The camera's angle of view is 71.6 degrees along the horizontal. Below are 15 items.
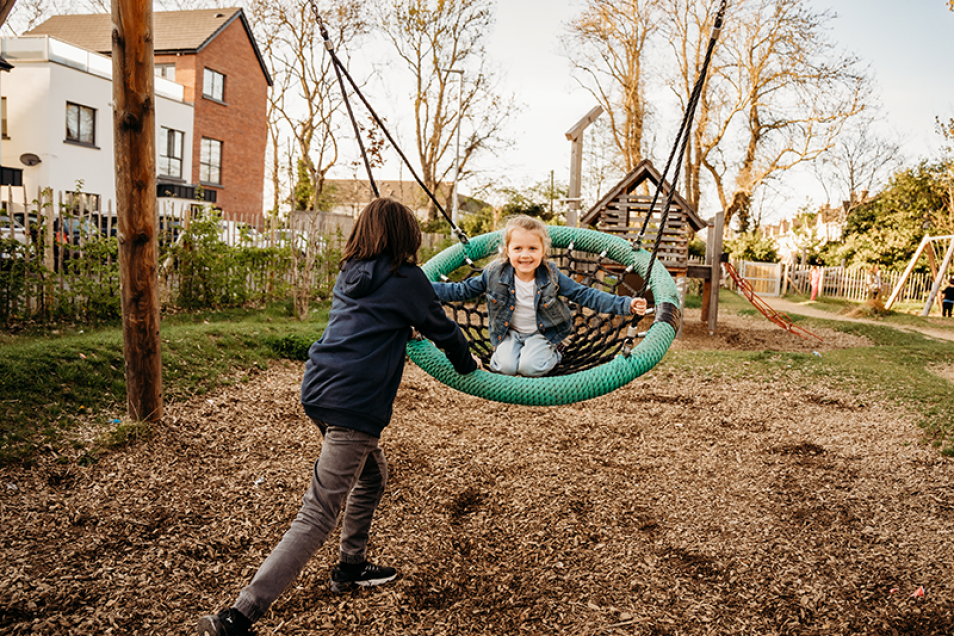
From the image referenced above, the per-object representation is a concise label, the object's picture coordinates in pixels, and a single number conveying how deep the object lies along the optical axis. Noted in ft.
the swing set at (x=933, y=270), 46.16
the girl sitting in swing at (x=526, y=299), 10.39
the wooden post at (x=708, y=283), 36.78
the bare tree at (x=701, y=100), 54.90
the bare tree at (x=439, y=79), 59.77
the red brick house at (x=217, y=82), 68.54
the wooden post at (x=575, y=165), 33.58
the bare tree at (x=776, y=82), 56.59
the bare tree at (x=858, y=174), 111.75
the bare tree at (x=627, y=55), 55.16
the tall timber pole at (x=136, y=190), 12.13
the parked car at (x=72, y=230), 21.93
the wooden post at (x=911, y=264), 48.57
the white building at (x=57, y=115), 52.44
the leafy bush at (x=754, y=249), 87.15
